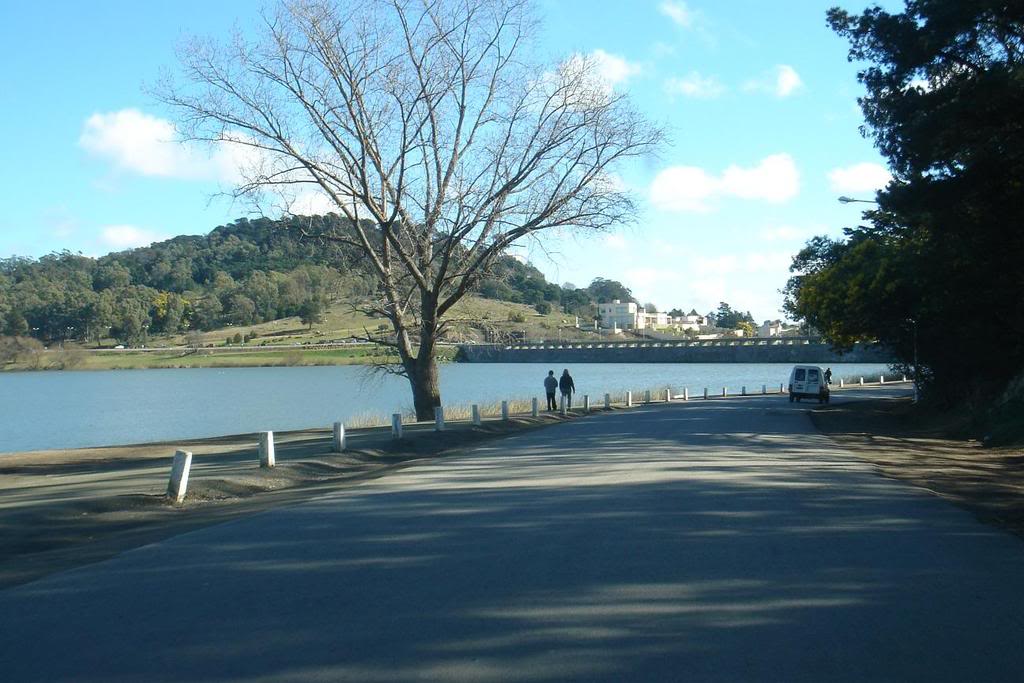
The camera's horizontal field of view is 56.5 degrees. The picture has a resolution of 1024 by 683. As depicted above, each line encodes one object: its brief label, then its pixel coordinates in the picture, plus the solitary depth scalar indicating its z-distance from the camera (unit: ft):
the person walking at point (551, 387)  123.75
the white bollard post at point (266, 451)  58.70
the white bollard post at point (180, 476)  46.73
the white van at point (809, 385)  153.89
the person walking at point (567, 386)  120.88
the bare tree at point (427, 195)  92.68
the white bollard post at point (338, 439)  68.80
